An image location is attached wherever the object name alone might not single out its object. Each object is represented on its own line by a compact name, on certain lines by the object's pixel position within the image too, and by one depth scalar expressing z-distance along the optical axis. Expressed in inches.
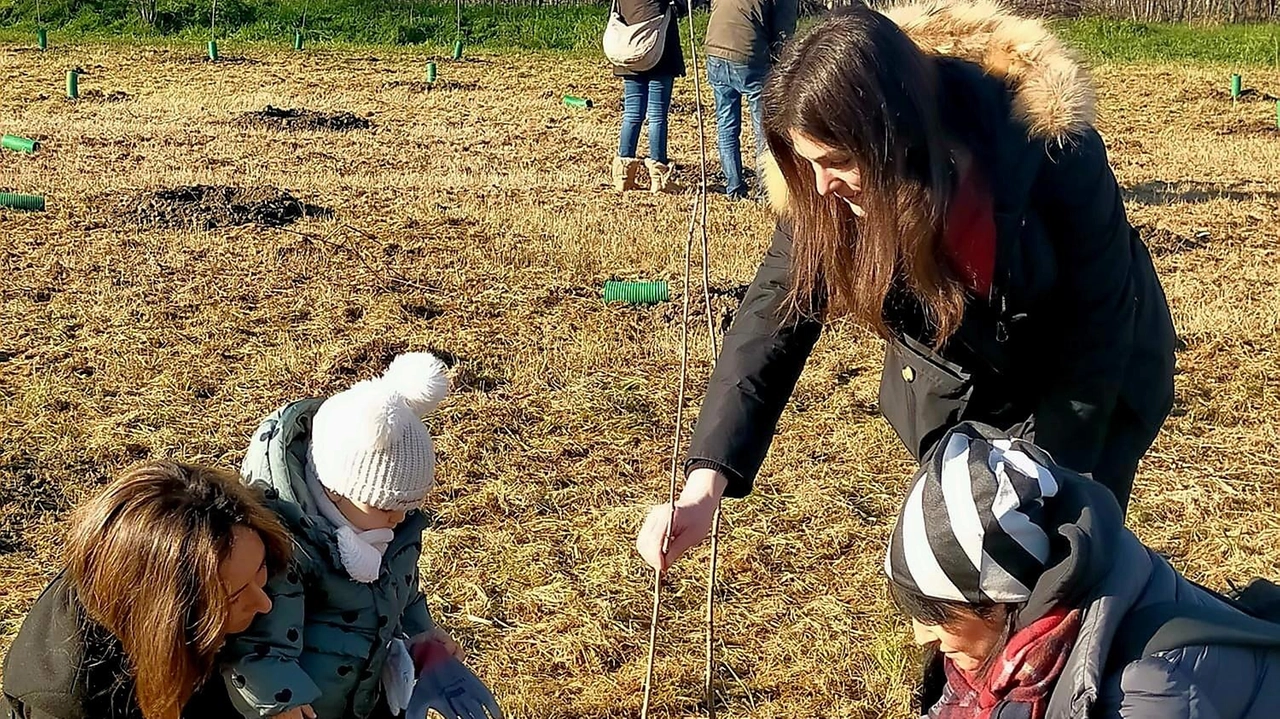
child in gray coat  78.1
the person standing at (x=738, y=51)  277.9
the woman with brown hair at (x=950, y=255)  69.6
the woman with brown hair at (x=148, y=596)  72.2
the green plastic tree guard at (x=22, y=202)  275.6
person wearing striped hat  59.2
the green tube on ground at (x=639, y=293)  221.9
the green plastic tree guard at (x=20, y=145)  348.7
